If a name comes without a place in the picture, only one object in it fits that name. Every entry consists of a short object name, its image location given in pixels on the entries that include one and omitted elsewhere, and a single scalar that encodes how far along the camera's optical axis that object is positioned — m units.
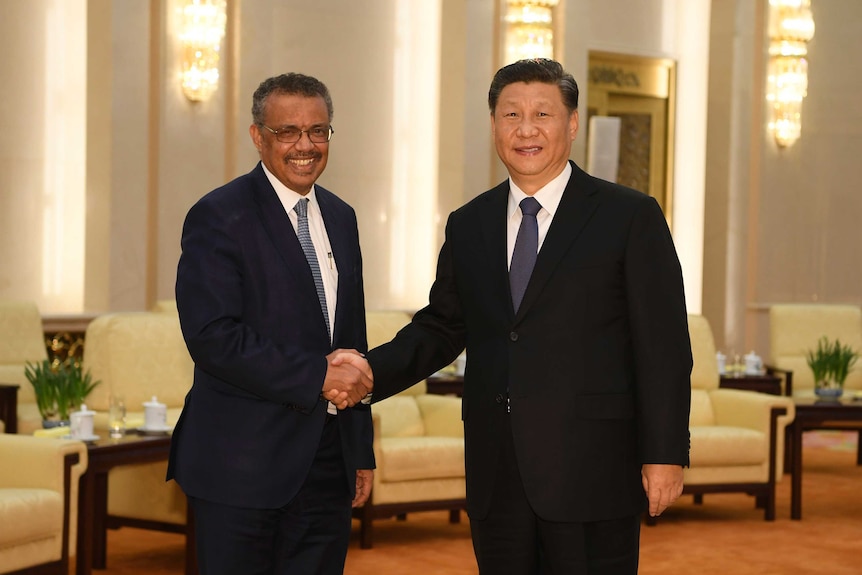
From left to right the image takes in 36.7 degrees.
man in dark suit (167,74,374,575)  2.83
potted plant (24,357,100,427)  5.32
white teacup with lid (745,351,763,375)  8.63
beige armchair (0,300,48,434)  7.09
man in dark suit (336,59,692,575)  2.73
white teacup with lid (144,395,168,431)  5.31
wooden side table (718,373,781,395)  8.29
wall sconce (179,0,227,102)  8.08
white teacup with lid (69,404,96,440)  5.07
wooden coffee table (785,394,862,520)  7.05
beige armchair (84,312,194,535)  5.66
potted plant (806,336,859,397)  7.48
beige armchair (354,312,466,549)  6.07
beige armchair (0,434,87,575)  4.46
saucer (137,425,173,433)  5.27
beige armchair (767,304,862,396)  9.04
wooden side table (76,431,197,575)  4.88
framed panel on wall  10.81
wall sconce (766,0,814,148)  11.12
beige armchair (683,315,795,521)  6.78
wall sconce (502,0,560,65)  9.75
